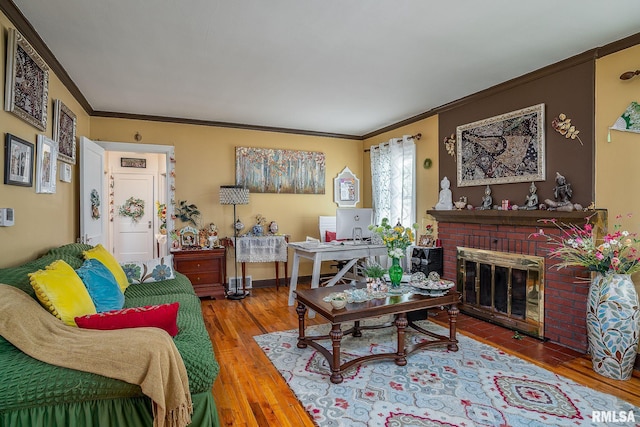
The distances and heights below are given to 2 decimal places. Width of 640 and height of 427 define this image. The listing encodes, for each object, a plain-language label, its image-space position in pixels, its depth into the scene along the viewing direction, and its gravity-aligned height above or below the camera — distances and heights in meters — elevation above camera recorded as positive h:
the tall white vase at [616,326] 2.42 -0.78
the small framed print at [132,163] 6.43 +0.94
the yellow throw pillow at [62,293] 1.79 -0.44
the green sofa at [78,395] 1.41 -0.78
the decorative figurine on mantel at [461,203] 4.08 +0.13
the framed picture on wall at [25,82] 2.21 +0.92
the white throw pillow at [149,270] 3.43 -0.58
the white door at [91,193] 3.71 +0.22
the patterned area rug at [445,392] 2.00 -1.17
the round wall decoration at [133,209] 6.50 +0.07
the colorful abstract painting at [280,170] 5.38 +0.70
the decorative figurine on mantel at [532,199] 3.31 +0.15
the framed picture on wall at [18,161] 2.22 +0.35
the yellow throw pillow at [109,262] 2.91 -0.43
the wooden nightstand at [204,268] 4.65 -0.75
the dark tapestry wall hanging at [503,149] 3.34 +0.70
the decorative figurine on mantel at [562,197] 2.99 +0.16
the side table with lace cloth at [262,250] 5.09 -0.54
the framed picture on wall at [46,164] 2.69 +0.39
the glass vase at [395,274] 3.07 -0.53
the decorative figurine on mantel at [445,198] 4.31 +0.20
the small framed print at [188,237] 4.85 -0.34
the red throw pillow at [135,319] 1.73 -0.54
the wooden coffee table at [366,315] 2.46 -0.75
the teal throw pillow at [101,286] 2.29 -0.51
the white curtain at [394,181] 4.99 +0.51
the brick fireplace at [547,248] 2.92 -0.34
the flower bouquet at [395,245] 3.05 -0.27
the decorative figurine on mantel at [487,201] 3.80 +0.15
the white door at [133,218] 6.46 -0.10
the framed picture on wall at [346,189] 6.09 +0.44
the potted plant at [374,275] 3.00 -0.54
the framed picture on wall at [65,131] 3.11 +0.78
